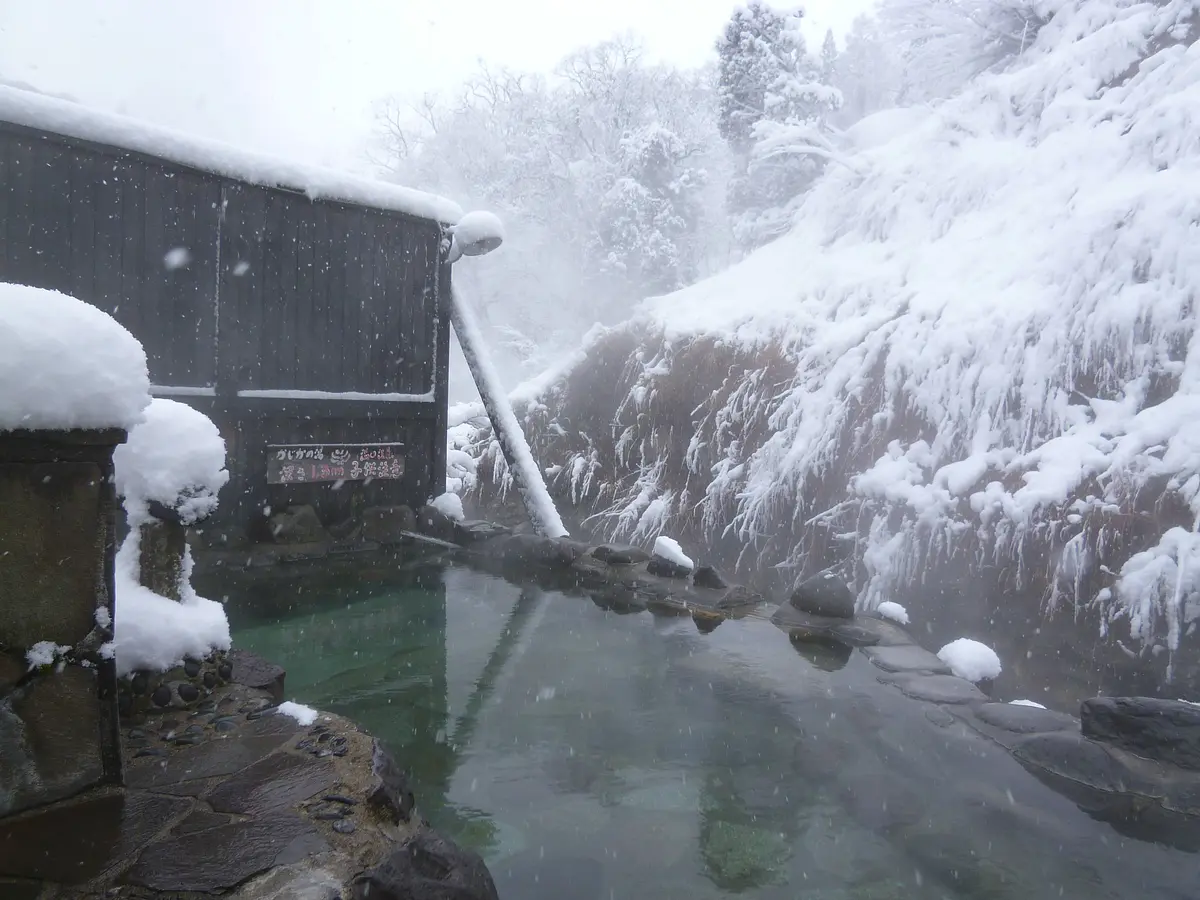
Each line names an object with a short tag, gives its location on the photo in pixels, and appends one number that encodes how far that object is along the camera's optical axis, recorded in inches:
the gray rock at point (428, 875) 74.9
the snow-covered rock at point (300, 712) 109.6
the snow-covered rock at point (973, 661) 183.6
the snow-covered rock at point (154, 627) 115.3
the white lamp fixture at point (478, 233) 327.0
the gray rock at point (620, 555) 272.4
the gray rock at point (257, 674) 126.6
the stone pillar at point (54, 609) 73.2
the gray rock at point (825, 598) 219.3
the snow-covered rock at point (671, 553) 257.1
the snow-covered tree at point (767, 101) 660.1
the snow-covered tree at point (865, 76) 1026.1
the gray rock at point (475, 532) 322.3
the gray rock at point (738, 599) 234.5
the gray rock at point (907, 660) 183.8
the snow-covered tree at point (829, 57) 856.9
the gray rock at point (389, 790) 87.8
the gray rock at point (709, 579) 246.7
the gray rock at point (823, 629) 205.2
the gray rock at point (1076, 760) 134.3
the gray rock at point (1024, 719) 150.3
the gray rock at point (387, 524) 329.7
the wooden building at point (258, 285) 245.9
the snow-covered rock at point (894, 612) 222.5
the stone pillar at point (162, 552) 122.1
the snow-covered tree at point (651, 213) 880.3
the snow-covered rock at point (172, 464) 118.1
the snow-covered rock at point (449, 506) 339.7
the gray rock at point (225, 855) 71.7
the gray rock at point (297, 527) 300.2
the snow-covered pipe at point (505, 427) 317.4
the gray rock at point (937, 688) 166.6
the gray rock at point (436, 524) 333.1
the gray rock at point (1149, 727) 138.1
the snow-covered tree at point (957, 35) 453.1
